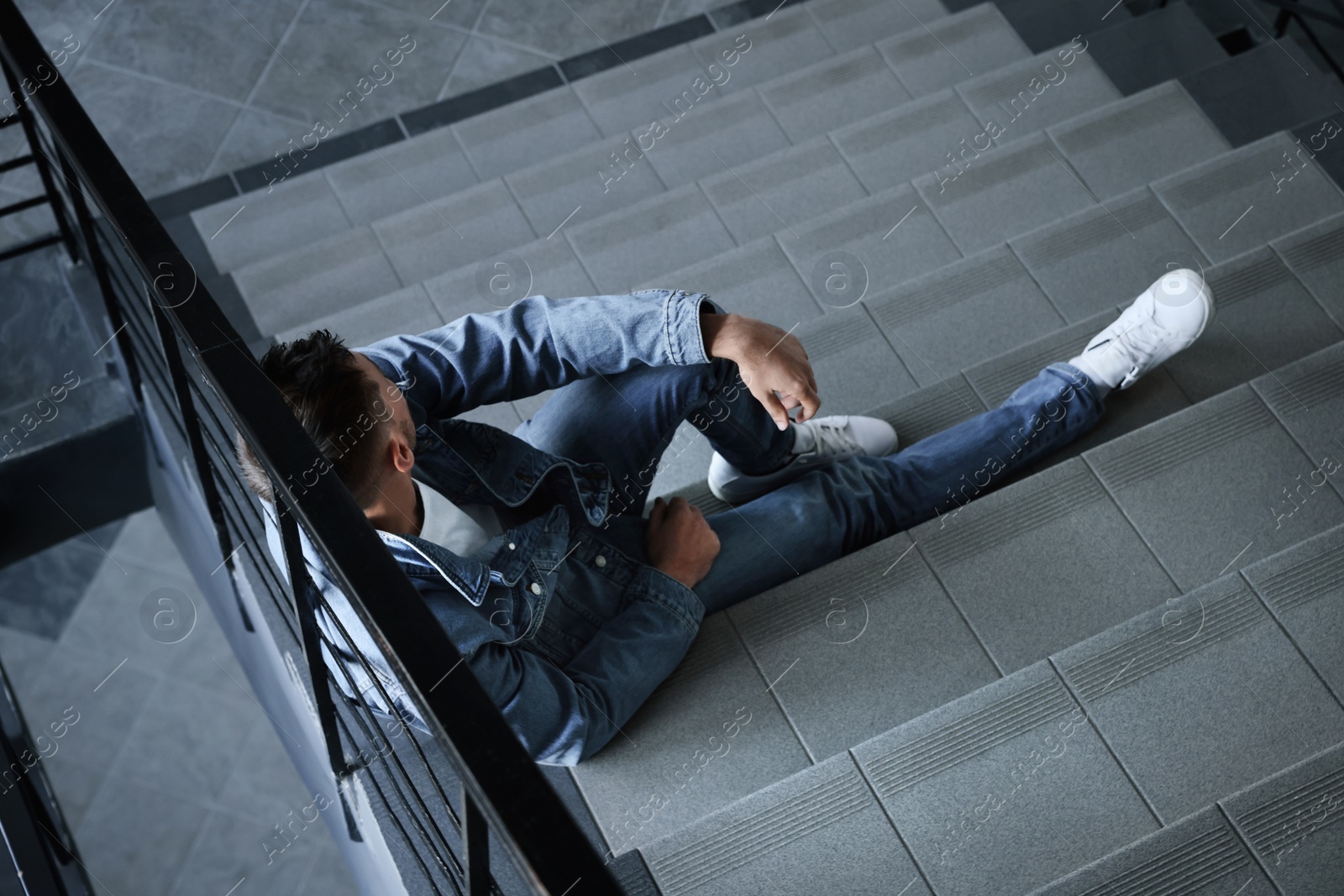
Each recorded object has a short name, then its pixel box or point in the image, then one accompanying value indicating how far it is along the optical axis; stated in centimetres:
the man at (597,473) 139
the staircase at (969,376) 145
